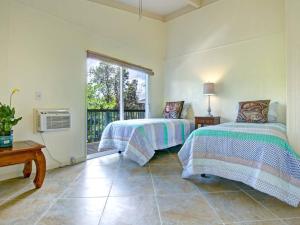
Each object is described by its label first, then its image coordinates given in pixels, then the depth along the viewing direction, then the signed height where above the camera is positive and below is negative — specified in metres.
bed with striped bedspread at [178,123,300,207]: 2.00 -0.47
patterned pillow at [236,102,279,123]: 3.43 +0.01
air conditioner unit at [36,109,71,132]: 3.08 -0.06
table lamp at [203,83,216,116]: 4.26 +0.51
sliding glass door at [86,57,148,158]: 4.58 +0.43
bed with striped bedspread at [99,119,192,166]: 3.45 -0.39
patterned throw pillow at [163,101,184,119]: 4.74 +0.10
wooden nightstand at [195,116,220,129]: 4.14 -0.13
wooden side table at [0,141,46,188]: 2.22 -0.44
